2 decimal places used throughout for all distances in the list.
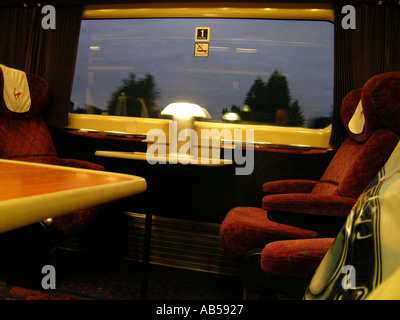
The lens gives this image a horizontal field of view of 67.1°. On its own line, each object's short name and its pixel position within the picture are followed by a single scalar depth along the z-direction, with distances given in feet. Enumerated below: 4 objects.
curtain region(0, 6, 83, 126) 8.80
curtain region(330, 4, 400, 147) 7.47
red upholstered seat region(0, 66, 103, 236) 7.06
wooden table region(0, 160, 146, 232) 1.31
